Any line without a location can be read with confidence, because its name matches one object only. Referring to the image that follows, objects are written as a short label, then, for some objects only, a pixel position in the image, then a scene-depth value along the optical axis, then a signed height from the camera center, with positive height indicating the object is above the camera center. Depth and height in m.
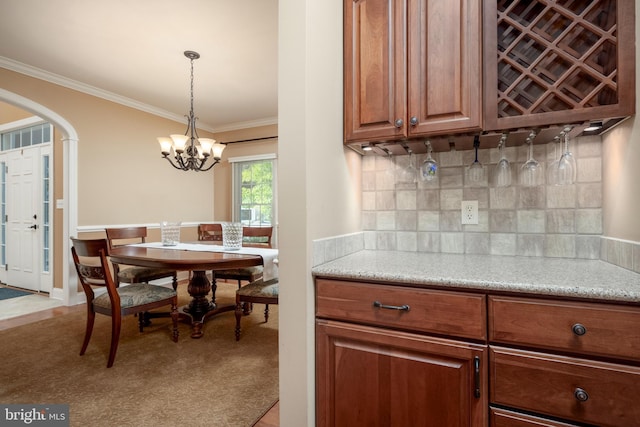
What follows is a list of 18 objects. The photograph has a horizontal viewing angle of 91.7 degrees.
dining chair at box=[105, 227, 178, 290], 3.04 -0.57
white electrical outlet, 1.59 +0.01
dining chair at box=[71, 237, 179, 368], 2.18 -0.62
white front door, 4.11 -0.02
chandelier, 3.00 +0.68
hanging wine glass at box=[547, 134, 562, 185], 1.43 +0.22
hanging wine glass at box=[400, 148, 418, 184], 1.70 +0.23
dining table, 2.33 -0.35
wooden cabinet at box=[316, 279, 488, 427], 1.03 -0.52
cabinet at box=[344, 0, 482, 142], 1.29 +0.65
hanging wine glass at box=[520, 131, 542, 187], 1.41 +0.20
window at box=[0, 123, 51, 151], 4.06 +1.10
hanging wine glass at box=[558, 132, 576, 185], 1.33 +0.20
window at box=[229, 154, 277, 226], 4.91 +0.41
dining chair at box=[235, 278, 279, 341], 2.48 -0.64
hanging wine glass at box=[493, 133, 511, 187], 1.46 +0.20
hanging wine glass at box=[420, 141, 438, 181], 1.51 +0.23
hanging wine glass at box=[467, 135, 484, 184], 1.54 +0.22
